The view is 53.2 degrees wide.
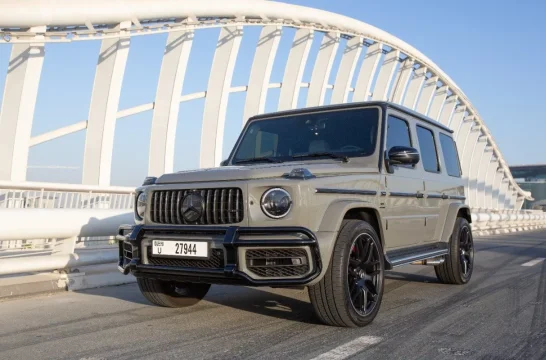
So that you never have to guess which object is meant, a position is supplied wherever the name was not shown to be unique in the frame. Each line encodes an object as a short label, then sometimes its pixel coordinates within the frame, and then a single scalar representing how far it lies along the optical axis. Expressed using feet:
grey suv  12.98
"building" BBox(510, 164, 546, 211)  304.50
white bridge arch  37.68
